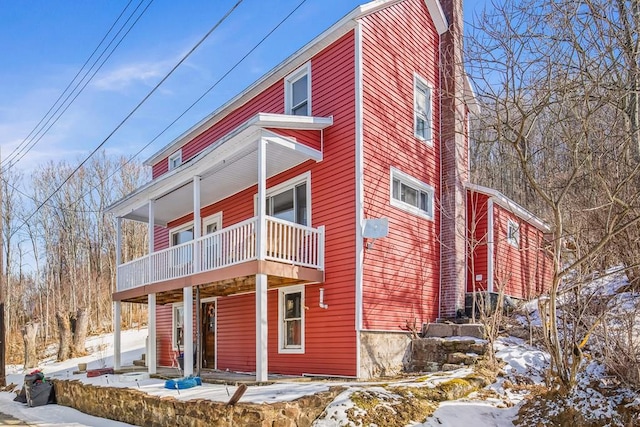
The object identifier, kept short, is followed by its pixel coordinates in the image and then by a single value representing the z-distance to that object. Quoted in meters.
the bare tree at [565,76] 6.89
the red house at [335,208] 10.73
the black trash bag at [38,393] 13.30
